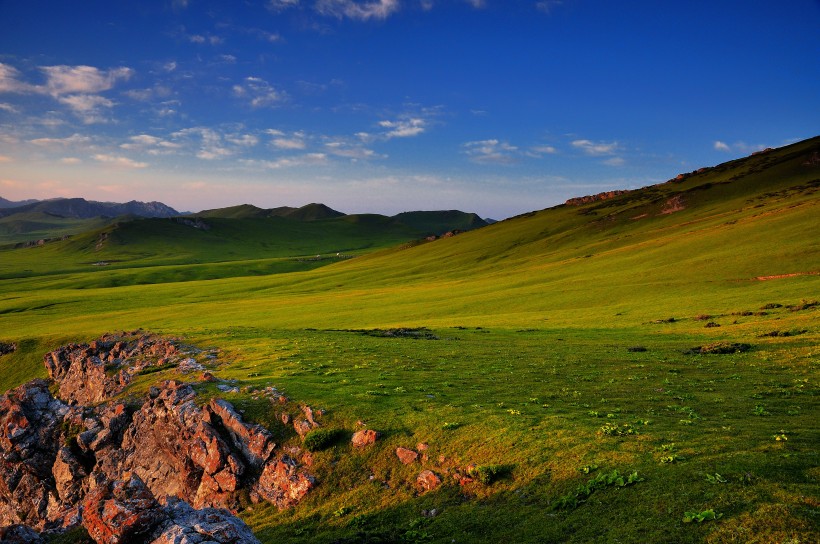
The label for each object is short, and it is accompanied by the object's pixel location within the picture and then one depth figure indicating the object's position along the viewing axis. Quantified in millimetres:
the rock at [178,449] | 23723
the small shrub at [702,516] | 12273
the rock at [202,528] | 13156
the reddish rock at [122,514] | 14023
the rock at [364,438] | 21922
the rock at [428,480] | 18547
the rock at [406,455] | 20359
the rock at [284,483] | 20750
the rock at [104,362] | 43969
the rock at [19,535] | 14961
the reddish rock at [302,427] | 23703
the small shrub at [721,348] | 36938
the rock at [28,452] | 29859
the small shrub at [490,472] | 17547
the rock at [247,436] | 23391
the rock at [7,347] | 70938
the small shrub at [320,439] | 22406
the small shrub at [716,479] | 14031
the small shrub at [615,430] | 19391
